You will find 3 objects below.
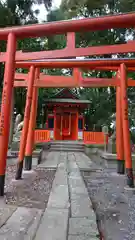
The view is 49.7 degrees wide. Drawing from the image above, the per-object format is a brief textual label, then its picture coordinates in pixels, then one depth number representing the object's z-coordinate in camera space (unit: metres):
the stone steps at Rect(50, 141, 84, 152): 9.62
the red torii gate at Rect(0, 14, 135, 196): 2.69
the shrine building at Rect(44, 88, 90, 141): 12.05
